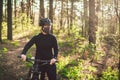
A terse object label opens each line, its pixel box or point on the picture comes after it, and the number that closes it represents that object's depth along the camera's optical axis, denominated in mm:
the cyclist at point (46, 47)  6742
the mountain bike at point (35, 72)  6295
